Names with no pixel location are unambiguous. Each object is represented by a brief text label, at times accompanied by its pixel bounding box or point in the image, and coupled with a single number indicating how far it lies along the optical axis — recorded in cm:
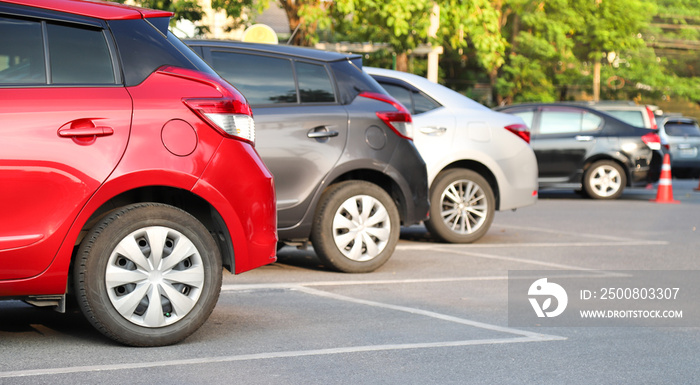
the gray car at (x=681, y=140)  2434
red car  509
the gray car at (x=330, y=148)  799
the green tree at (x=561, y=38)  4503
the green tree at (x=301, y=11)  1930
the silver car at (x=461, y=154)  1034
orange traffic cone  1722
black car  1748
